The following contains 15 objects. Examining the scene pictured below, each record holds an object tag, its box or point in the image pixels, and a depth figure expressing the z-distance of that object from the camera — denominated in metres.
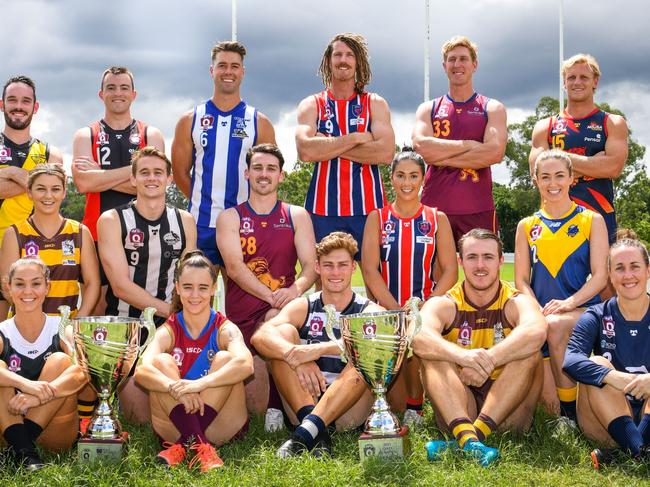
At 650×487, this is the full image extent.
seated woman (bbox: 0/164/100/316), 5.09
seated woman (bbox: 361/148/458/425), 5.36
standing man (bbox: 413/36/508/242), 5.82
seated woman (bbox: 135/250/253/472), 4.07
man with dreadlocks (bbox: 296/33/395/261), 5.89
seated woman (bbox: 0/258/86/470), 4.05
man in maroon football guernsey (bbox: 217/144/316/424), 5.41
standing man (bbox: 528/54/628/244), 5.88
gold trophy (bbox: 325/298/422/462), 3.90
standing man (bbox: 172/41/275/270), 5.93
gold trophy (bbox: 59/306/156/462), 4.08
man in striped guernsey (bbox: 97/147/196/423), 5.23
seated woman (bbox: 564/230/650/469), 3.97
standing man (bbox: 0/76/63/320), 5.94
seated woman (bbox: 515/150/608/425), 4.95
